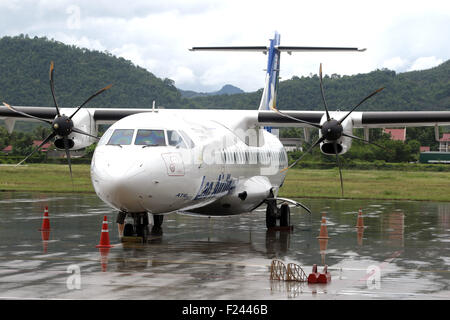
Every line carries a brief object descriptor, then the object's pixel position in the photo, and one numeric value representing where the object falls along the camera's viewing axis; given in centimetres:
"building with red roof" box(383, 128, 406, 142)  10332
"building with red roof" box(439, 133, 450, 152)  10555
